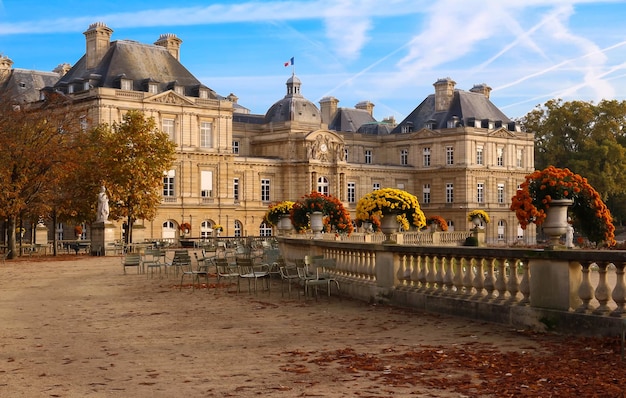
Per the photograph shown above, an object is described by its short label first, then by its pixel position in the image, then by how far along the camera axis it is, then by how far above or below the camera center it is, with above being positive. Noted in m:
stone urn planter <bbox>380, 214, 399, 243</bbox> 19.40 +0.18
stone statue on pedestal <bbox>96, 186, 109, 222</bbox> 38.94 +1.34
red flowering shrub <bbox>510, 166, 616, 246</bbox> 15.35 +0.74
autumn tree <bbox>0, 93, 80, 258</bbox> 33.91 +3.17
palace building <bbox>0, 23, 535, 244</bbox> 58.78 +8.02
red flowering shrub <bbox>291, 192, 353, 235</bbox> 31.48 +0.87
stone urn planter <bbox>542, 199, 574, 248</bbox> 12.00 +0.14
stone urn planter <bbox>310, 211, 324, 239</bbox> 29.23 +0.41
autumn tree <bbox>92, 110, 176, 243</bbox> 42.16 +3.67
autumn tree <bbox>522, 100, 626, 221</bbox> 75.25 +8.49
